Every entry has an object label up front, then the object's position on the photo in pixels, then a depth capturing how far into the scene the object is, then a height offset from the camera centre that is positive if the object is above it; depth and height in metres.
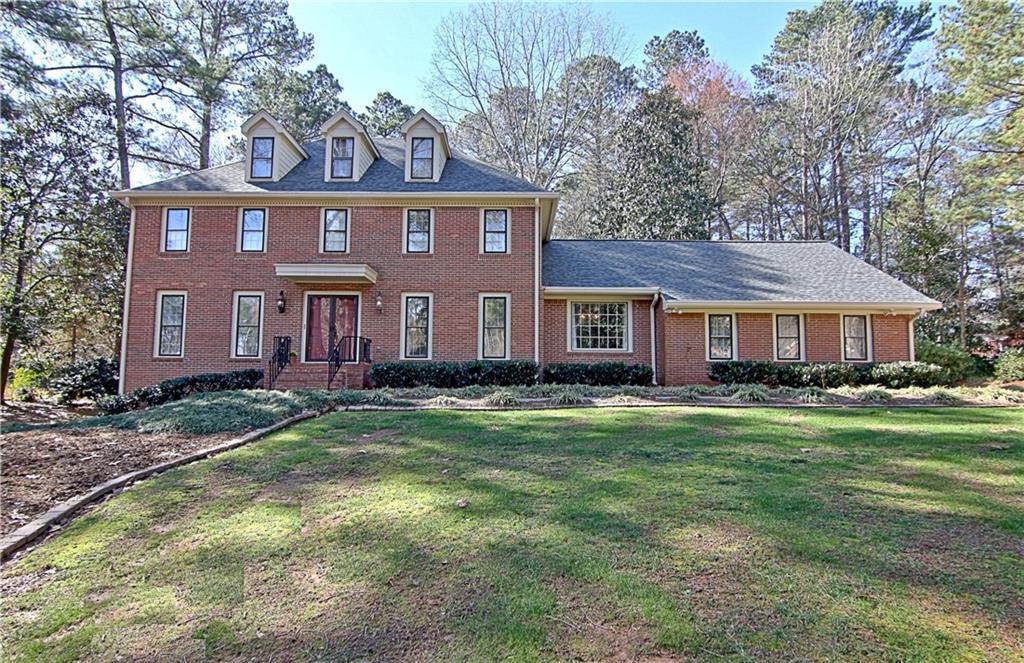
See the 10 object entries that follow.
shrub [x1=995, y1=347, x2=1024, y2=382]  16.34 -0.14
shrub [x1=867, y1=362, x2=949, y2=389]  12.89 -0.33
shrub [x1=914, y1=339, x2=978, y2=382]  16.83 +0.09
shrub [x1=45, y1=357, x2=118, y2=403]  15.47 -0.67
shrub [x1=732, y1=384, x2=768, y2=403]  9.79 -0.63
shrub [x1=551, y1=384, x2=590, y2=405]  9.57 -0.69
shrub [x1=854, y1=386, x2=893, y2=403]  9.79 -0.64
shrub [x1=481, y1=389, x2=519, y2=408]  9.45 -0.73
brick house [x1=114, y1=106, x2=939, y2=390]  13.96 +1.71
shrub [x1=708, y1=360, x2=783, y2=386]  13.22 -0.31
